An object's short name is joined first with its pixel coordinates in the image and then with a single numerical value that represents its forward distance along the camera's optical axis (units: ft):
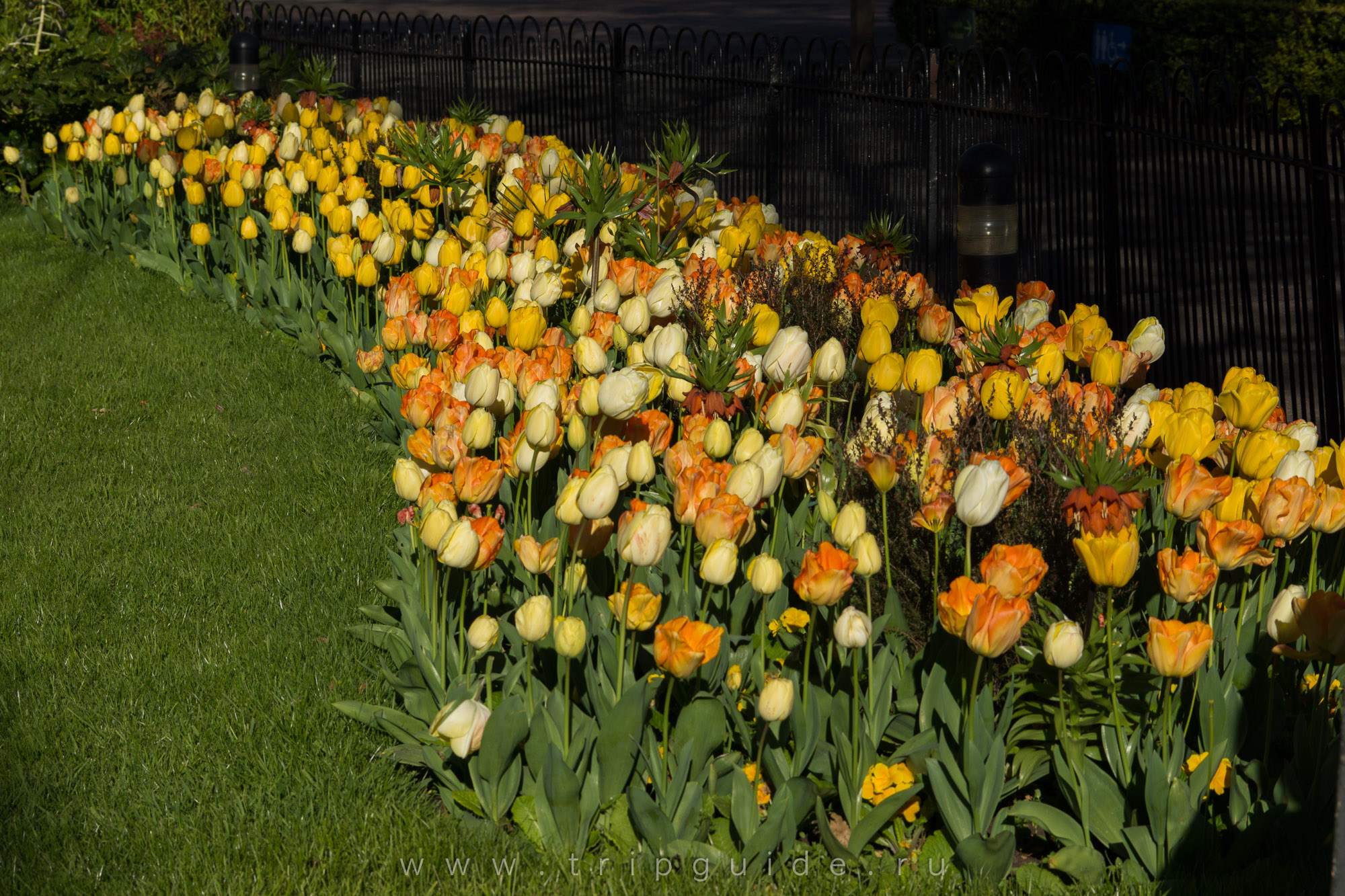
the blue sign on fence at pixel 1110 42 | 38.83
